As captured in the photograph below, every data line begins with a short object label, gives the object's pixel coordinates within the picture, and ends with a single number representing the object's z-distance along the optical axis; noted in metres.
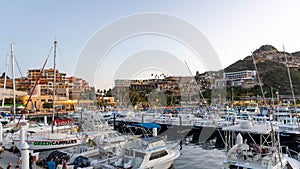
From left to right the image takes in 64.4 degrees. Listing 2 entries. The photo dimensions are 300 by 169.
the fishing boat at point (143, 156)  13.41
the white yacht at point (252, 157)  11.54
